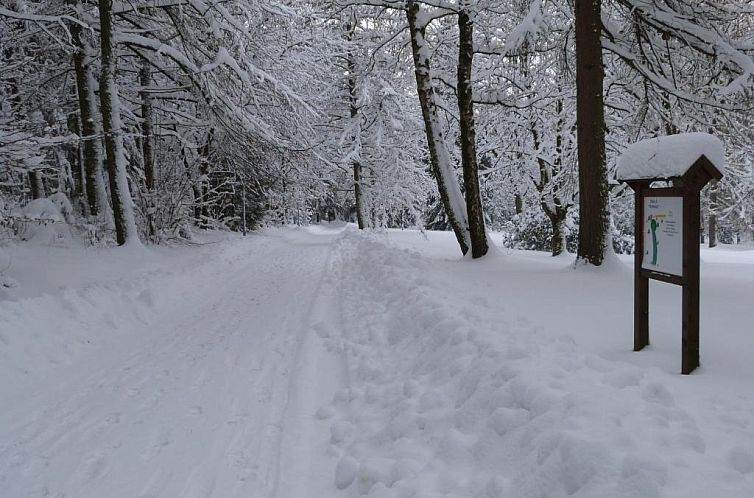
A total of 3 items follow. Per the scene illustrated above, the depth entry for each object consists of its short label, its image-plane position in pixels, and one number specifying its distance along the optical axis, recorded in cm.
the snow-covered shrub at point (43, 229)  1088
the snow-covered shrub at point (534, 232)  2056
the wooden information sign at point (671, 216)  376
